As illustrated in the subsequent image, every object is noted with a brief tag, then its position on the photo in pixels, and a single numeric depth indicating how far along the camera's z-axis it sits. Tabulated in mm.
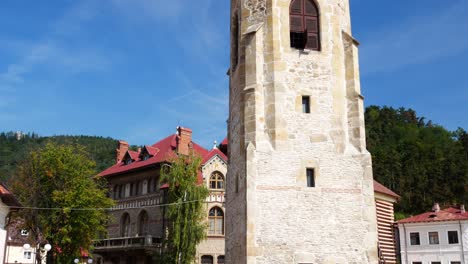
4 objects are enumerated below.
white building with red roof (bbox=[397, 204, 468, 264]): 41062
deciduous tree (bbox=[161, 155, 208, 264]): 35062
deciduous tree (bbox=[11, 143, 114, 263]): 32594
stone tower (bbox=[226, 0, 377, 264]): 17953
